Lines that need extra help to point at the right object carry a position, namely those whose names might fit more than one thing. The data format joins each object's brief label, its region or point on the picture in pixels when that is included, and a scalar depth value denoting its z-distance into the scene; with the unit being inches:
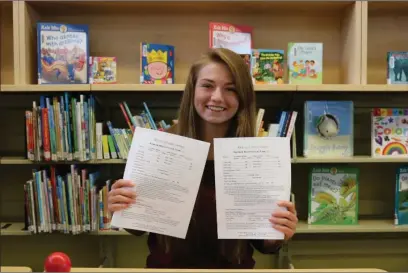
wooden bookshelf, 89.1
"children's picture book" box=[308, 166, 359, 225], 84.4
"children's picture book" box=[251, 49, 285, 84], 81.9
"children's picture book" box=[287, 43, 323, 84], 82.5
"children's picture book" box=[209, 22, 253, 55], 81.2
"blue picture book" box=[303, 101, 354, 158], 82.6
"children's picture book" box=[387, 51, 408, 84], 82.4
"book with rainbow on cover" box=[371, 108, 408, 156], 84.0
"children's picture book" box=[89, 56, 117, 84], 81.8
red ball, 34.7
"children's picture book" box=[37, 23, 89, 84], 80.4
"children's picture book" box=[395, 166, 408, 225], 86.0
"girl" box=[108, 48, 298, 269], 50.4
